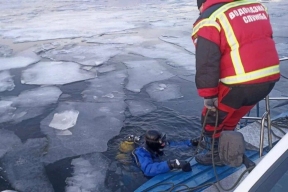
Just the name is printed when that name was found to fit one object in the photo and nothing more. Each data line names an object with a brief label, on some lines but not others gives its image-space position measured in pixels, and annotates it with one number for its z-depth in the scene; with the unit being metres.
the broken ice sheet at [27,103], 5.07
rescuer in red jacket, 2.43
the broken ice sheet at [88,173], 3.46
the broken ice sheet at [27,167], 3.49
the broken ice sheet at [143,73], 6.37
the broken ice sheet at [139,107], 5.21
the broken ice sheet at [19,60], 7.58
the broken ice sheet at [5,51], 8.55
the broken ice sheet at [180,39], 9.03
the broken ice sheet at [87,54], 7.97
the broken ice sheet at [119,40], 9.77
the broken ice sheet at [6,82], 6.16
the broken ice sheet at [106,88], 5.70
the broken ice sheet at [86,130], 4.11
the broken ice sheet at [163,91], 5.76
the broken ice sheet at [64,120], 4.68
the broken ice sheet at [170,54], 7.52
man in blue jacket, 3.35
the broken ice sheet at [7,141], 4.14
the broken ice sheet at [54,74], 6.58
